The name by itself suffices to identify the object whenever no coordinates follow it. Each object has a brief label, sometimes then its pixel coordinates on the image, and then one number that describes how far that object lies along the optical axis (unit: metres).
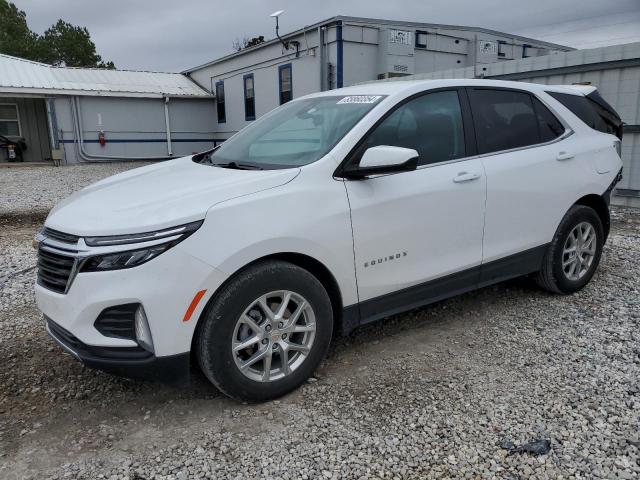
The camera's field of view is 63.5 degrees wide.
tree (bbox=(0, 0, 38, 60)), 38.75
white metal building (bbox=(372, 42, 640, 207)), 8.04
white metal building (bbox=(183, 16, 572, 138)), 14.68
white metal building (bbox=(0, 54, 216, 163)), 19.81
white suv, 2.53
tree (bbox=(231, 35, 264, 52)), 37.62
